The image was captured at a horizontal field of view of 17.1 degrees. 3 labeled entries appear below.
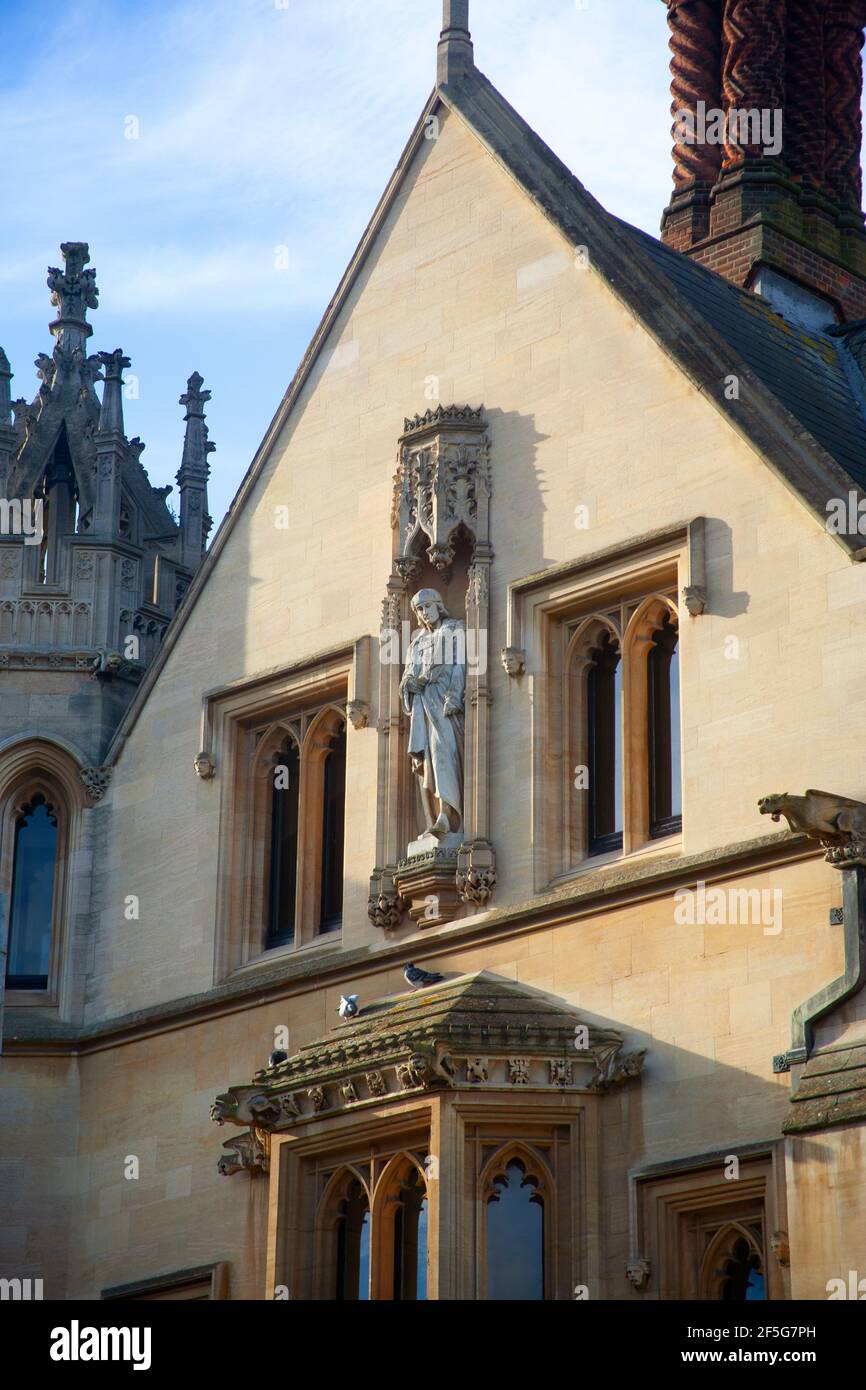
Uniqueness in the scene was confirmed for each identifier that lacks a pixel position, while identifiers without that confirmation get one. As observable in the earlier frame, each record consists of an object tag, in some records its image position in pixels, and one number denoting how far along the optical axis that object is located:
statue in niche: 21.17
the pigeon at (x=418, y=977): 20.22
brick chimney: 28.28
